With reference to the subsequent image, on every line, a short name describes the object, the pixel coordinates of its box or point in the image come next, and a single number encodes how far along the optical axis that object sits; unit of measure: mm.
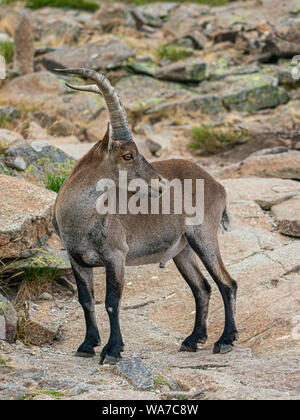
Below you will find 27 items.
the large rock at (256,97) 19016
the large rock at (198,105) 18797
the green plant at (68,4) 29281
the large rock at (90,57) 20094
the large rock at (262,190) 10711
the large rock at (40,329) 6828
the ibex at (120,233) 6102
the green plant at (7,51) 20072
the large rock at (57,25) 23500
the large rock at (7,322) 6281
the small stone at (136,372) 5023
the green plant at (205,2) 31562
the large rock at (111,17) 24469
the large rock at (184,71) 20156
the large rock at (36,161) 10016
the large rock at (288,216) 9703
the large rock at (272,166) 12172
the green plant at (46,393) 4619
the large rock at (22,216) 7324
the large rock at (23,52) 18969
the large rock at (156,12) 27570
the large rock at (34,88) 17797
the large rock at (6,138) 10172
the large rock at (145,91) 18750
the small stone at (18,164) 10016
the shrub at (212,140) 16297
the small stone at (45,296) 8057
